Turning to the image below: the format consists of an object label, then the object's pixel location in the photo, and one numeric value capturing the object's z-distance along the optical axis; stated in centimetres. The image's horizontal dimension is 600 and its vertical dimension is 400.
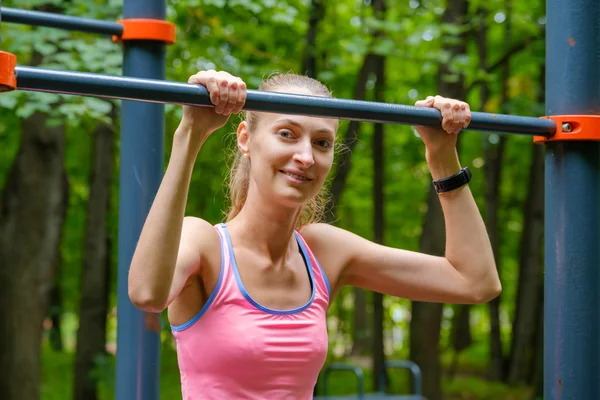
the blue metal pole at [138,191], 299
